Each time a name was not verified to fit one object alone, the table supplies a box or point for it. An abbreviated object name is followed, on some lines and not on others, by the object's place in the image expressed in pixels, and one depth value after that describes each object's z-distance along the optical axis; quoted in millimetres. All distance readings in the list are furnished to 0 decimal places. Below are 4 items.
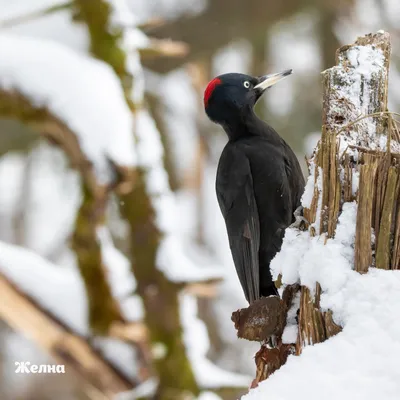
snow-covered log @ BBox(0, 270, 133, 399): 10758
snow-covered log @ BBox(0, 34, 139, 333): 9961
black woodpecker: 7211
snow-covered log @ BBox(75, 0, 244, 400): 11008
